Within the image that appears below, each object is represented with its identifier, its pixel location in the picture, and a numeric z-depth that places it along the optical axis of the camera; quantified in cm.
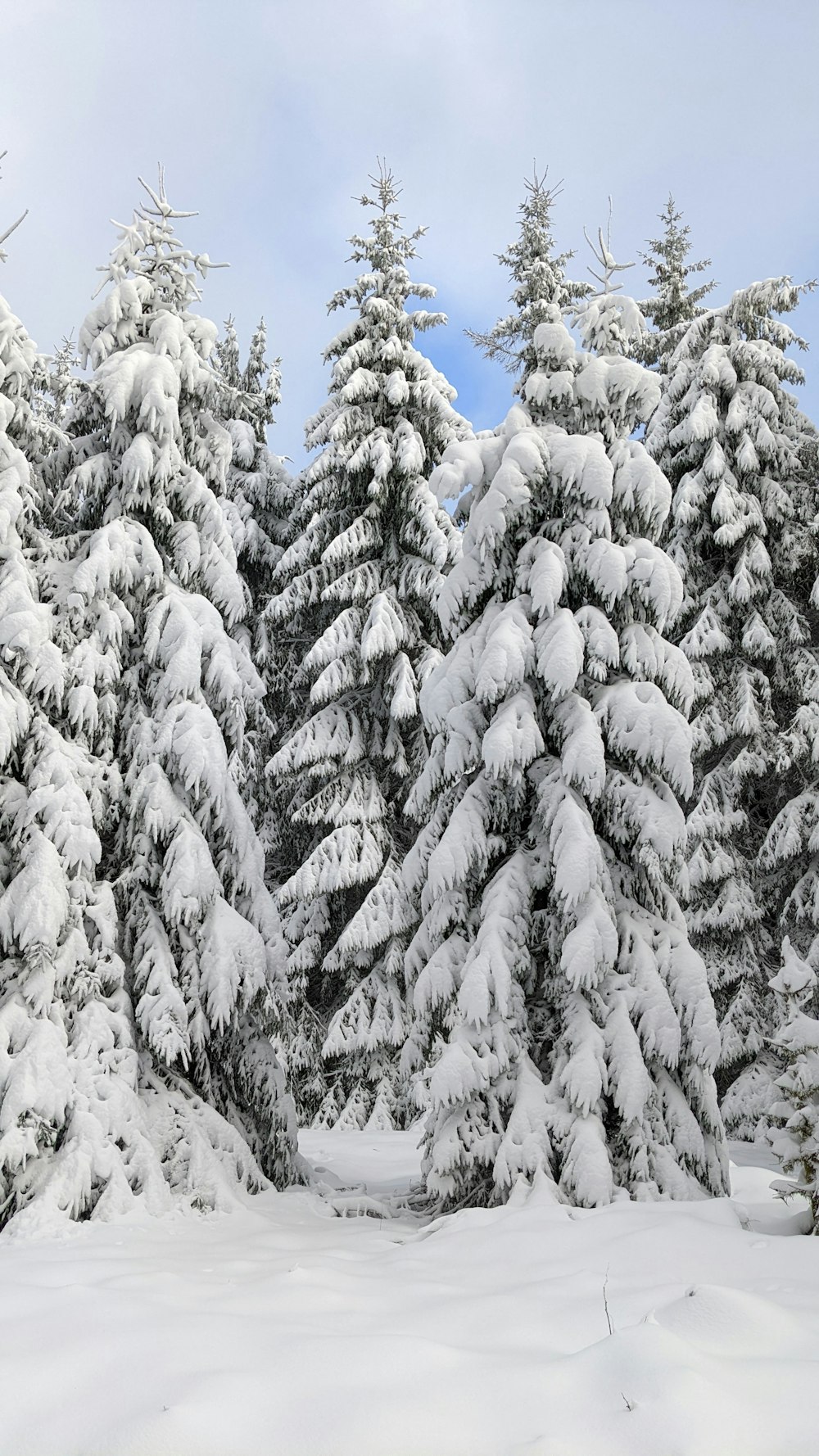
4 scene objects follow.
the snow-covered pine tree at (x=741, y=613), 1435
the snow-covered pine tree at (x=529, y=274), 1485
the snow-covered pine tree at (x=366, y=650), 1476
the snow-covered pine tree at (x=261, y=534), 1972
